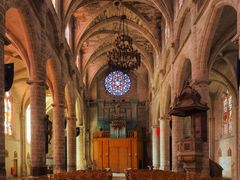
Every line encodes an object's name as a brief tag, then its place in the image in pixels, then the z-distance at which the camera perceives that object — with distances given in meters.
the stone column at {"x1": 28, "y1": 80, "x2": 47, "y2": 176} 15.98
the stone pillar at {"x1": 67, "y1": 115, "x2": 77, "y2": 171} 27.14
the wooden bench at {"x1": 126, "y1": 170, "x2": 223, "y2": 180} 8.80
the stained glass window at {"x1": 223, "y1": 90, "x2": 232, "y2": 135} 26.89
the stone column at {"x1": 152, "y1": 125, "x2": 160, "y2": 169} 34.14
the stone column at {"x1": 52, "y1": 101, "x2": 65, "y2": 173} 21.55
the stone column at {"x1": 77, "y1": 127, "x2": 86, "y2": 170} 36.99
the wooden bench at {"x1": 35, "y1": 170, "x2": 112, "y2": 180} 10.44
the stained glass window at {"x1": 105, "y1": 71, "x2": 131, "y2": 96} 42.31
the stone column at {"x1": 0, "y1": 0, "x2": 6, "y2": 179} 10.04
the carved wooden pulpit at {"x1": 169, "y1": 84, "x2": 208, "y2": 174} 14.47
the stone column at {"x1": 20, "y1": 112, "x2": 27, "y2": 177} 28.83
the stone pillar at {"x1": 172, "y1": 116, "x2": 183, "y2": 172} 20.95
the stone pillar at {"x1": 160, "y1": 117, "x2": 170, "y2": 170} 27.61
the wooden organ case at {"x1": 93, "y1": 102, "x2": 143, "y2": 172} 39.03
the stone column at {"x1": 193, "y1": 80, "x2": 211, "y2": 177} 15.22
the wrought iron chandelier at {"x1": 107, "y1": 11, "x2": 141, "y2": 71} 23.34
